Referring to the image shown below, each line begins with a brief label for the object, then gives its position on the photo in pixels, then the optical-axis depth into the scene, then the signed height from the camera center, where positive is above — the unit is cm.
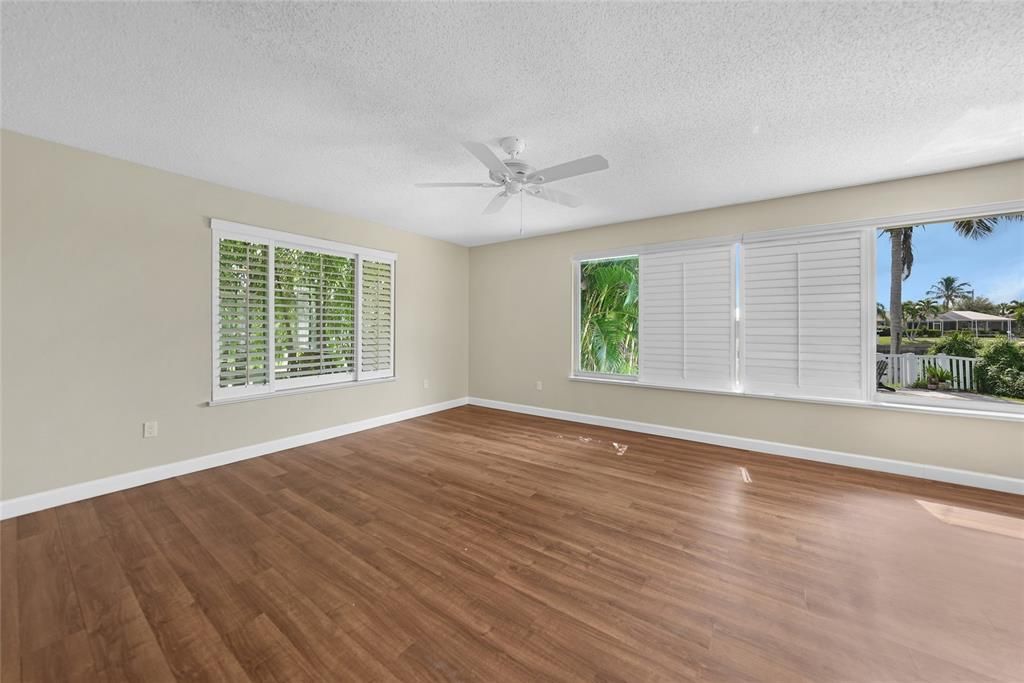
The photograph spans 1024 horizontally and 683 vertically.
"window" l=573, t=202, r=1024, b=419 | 300 +28
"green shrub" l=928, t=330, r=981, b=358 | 307 +0
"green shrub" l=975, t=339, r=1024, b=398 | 292 -20
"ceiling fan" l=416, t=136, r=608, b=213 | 227 +114
